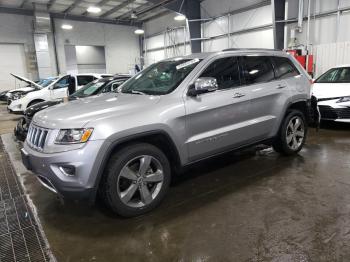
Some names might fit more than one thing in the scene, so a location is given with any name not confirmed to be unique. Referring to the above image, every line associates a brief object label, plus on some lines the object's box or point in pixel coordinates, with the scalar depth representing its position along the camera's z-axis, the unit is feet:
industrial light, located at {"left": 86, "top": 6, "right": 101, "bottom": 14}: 52.24
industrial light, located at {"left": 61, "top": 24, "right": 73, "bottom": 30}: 65.82
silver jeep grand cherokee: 8.10
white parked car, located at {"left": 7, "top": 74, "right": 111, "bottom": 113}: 32.24
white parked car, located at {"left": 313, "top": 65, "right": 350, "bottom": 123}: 19.69
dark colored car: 19.11
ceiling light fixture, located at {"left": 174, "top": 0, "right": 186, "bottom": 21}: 48.08
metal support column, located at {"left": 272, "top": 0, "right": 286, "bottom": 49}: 37.70
